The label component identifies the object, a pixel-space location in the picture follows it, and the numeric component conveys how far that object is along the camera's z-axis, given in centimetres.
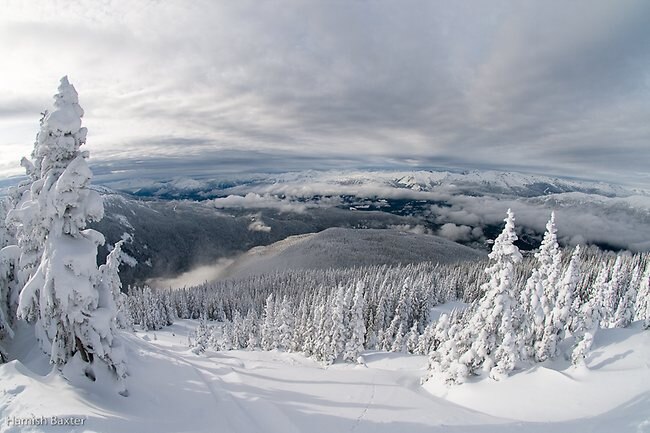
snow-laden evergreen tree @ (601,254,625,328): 4425
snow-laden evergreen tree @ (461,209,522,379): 2078
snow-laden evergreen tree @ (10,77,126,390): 1335
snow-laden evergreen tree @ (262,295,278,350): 5519
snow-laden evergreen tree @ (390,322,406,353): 5147
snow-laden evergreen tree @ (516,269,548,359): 2164
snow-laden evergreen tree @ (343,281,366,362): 3822
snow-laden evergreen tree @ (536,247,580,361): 2128
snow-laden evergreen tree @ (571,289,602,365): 1972
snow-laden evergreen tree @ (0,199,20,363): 1862
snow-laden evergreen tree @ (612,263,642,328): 4397
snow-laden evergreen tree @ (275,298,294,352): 5244
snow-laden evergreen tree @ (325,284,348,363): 3825
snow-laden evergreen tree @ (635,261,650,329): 4271
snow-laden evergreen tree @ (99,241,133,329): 3586
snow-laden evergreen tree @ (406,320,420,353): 5319
